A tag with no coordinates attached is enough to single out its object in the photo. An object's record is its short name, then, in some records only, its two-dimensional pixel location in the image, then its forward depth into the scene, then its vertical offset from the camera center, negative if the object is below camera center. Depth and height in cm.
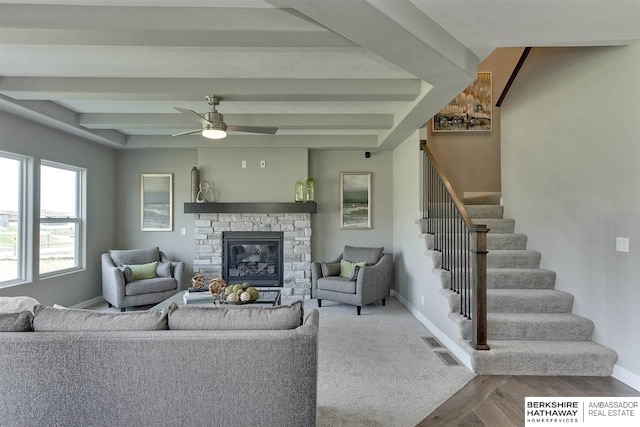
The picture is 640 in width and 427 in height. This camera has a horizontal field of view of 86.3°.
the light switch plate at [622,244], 279 -22
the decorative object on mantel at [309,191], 569 +45
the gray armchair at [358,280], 475 -91
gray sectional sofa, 178 -85
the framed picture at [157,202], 592 +28
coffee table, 359 -89
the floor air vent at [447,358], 315 -134
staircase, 291 -98
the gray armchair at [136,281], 470 -90
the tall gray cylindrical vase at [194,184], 560 +56
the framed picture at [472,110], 557 +176
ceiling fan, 346 +96
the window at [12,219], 392 -1
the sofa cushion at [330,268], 525 -79
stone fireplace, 568 -37
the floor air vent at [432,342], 360 -135
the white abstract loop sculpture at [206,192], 570 +43
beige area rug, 237 -135
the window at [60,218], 456 +0
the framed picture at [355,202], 600 +27
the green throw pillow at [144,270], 504 -79
